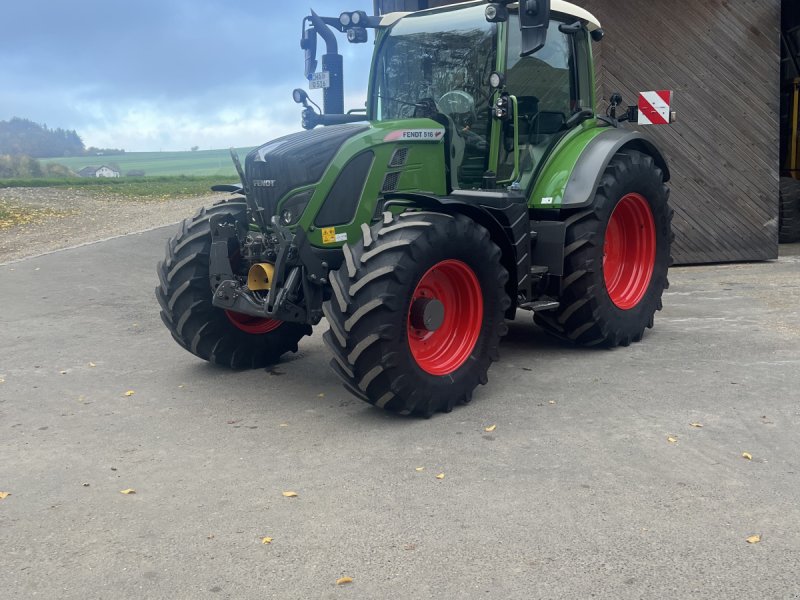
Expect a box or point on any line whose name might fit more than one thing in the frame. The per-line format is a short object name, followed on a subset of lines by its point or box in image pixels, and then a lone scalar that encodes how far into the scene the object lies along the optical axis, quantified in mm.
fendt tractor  5230
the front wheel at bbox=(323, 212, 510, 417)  5051
